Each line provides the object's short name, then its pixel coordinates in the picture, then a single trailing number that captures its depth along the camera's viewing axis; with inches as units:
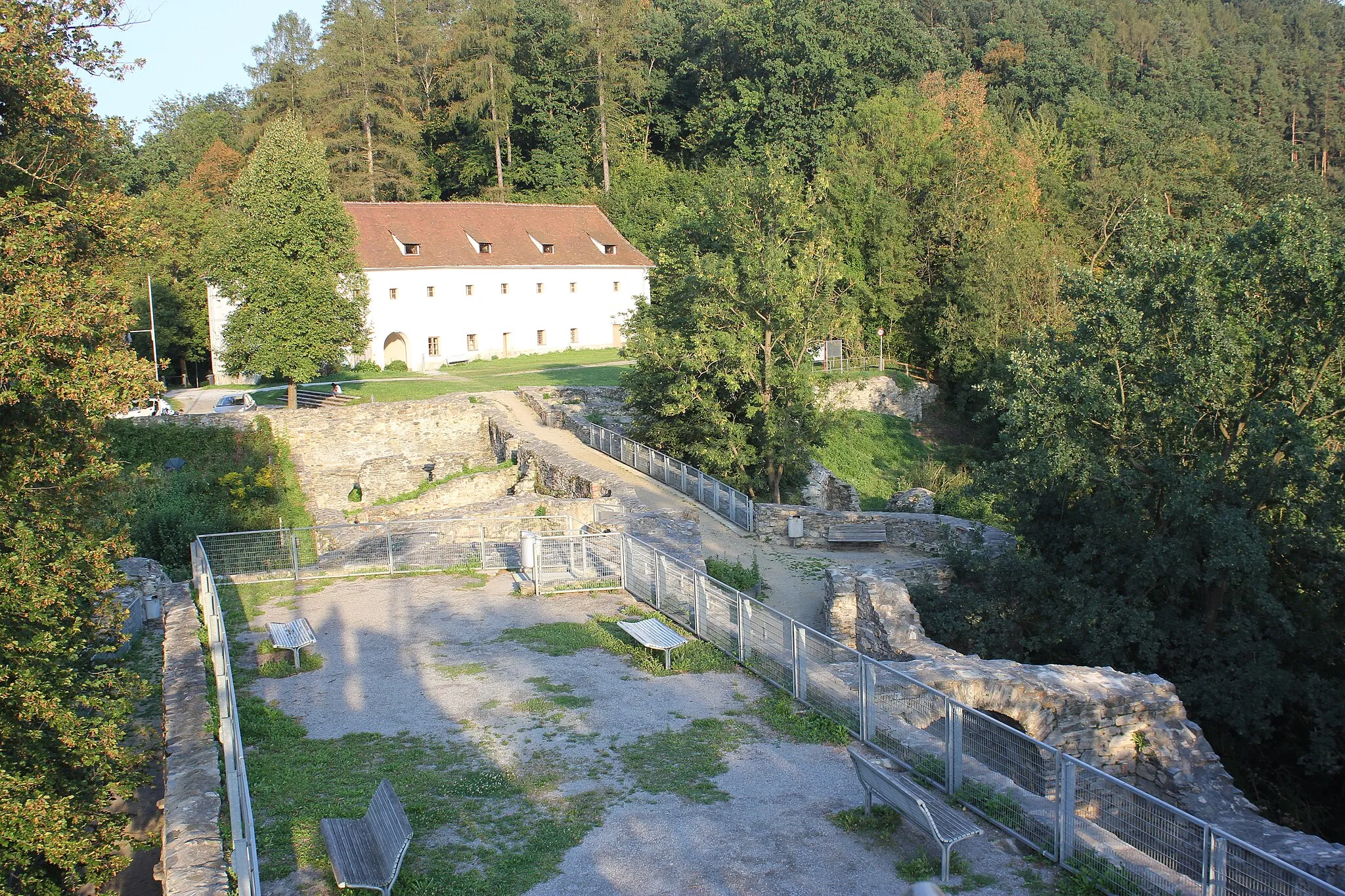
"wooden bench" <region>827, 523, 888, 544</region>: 881.5
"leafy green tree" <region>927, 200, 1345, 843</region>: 634.8
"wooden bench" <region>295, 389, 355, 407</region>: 1419.8
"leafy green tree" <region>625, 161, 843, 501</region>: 1052.5
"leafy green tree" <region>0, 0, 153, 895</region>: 383.9
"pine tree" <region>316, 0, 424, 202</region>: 2306.8
